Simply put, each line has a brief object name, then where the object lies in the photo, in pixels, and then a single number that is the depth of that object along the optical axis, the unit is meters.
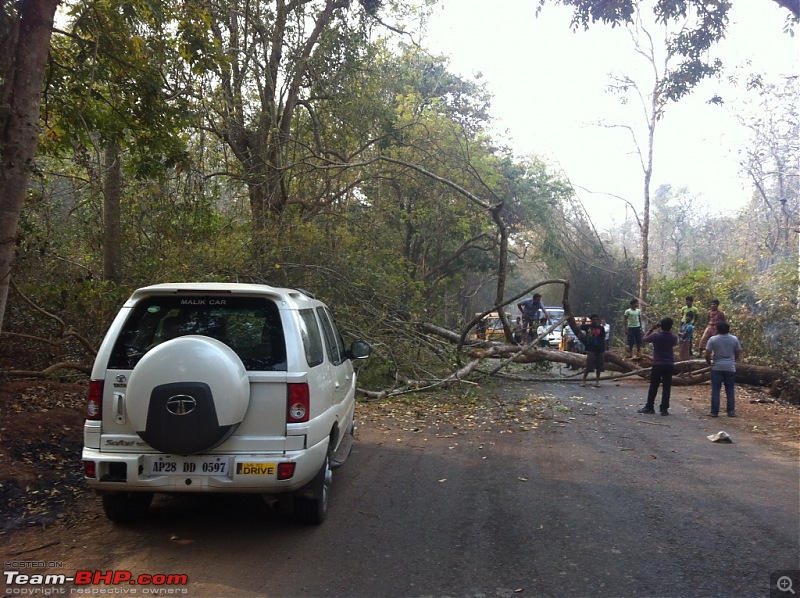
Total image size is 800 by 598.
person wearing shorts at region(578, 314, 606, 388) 13.40
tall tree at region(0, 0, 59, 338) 5.54
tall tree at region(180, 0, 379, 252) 12.44
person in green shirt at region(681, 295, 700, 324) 15.29
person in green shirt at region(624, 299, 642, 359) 16.81
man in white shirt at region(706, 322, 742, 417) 10.03
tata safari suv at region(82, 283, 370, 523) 4.30
